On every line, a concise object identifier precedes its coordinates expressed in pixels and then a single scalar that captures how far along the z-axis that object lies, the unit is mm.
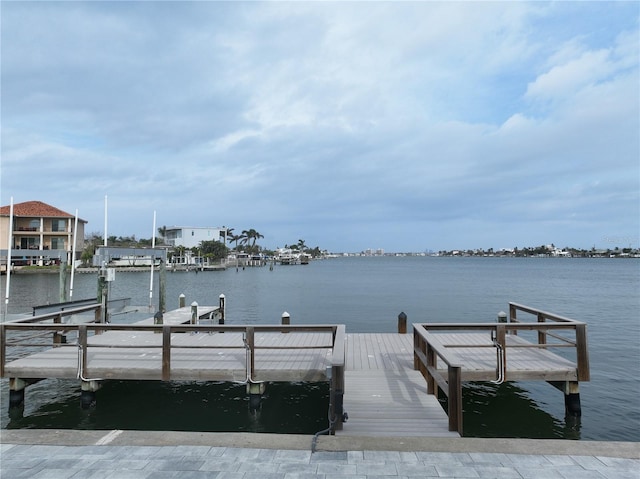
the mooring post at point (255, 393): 8828
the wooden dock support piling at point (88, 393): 8992
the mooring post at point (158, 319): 13338
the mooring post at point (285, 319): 13704
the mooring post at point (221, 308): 19958
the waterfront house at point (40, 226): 70688
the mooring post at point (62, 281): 20848
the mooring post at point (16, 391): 9203
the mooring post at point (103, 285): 15977
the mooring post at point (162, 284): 18062
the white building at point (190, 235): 118750
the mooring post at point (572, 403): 9062
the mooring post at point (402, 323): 13156
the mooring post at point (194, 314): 14897
